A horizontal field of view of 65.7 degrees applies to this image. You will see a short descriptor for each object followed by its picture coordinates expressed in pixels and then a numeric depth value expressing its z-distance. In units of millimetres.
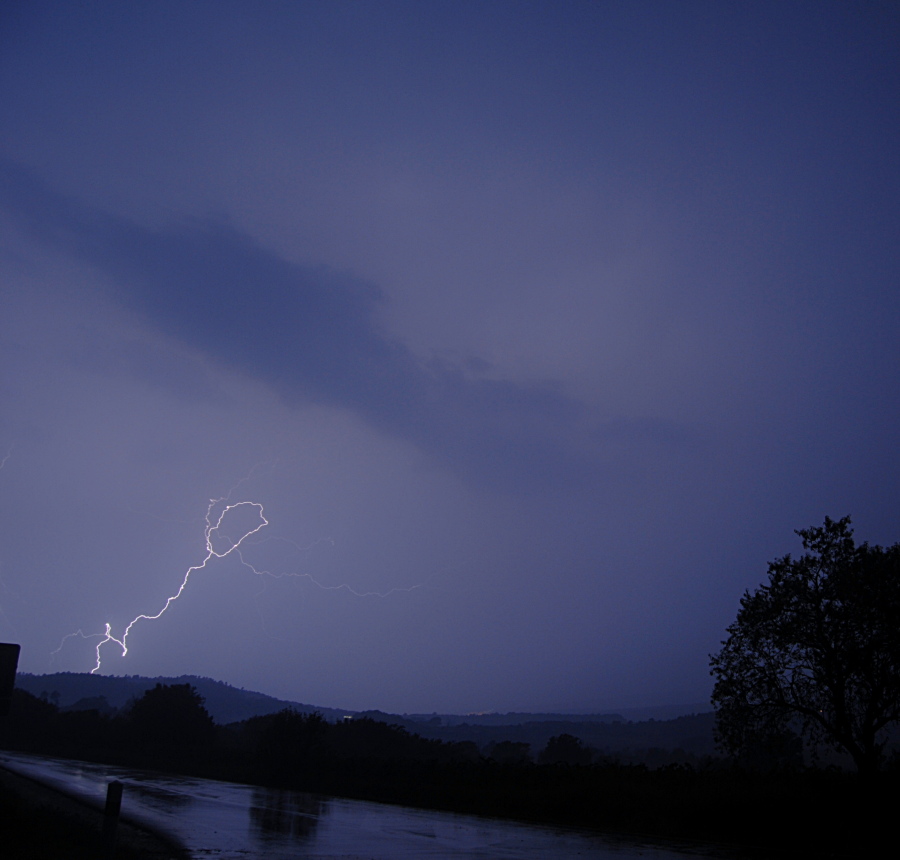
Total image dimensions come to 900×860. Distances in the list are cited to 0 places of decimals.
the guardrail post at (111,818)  7195
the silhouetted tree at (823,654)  21297
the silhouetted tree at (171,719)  54334
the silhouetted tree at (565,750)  81688
